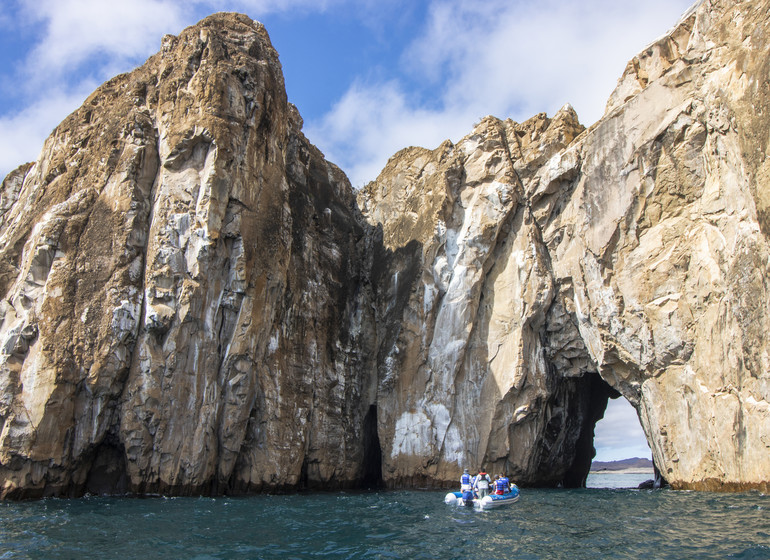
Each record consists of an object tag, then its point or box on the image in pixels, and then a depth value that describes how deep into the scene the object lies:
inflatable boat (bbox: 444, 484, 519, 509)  19.91
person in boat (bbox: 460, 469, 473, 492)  21.23
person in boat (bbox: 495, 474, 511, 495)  21.12
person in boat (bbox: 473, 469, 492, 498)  20.92
